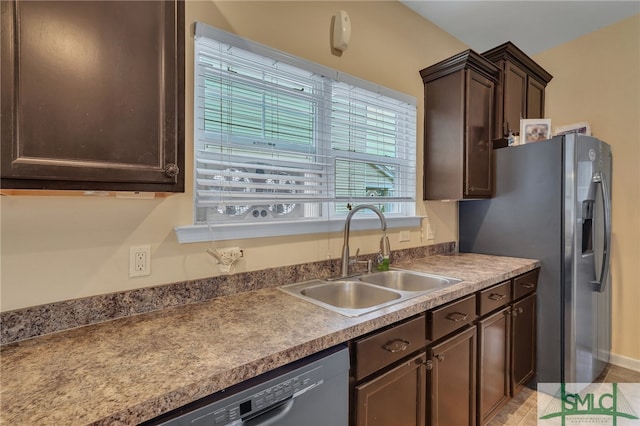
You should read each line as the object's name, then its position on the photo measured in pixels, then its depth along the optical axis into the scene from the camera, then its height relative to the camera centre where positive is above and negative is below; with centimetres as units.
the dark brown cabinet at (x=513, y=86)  254 +102
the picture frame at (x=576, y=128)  271 +71
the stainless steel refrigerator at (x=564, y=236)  209 -19
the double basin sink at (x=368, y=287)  158 -42
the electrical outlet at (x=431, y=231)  250 -18
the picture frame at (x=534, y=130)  236 +59
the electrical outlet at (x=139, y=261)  121 -20
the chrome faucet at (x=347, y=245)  179 -21
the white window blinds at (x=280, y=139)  143 +37
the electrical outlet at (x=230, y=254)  141 -20
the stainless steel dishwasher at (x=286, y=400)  77 -51
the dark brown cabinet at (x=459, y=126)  226 +61
